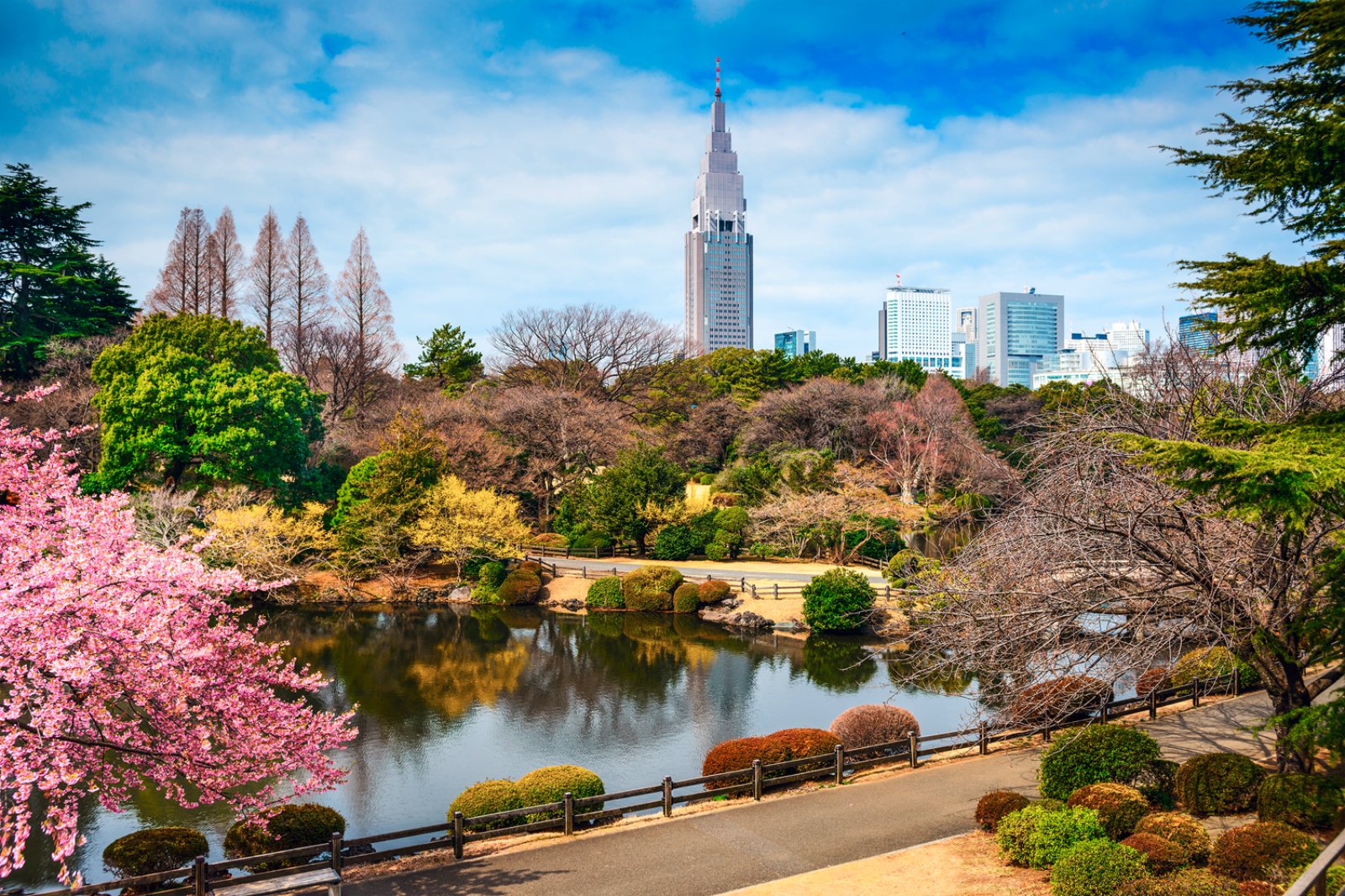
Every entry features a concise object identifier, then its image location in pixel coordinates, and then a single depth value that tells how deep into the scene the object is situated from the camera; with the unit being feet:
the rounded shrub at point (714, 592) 111.96
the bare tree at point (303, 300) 189.37
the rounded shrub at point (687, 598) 113.70
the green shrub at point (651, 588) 115.55
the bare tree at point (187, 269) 192.85
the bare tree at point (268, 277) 186.60
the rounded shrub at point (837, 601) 97.14
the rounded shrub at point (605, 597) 116.78
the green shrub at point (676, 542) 135.44
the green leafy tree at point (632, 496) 137.18
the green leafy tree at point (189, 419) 116.37
